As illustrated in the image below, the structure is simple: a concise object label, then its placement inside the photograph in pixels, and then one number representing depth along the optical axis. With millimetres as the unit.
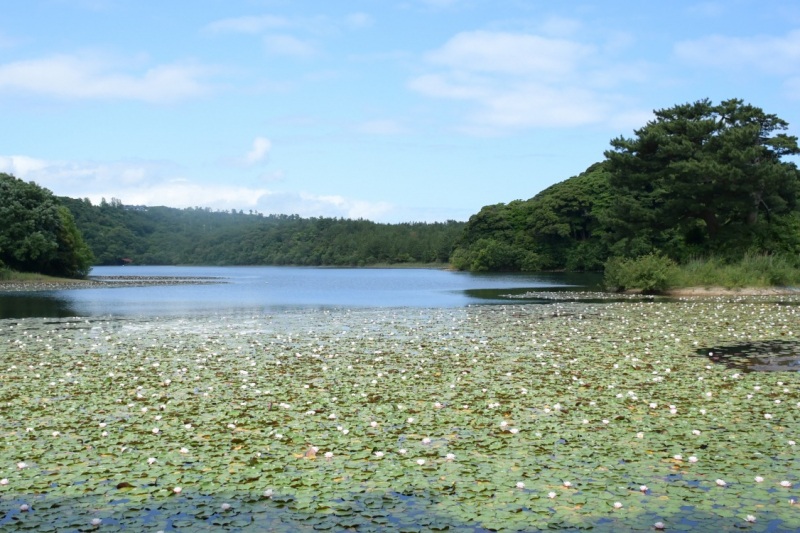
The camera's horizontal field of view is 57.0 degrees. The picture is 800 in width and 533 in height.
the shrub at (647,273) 49500
